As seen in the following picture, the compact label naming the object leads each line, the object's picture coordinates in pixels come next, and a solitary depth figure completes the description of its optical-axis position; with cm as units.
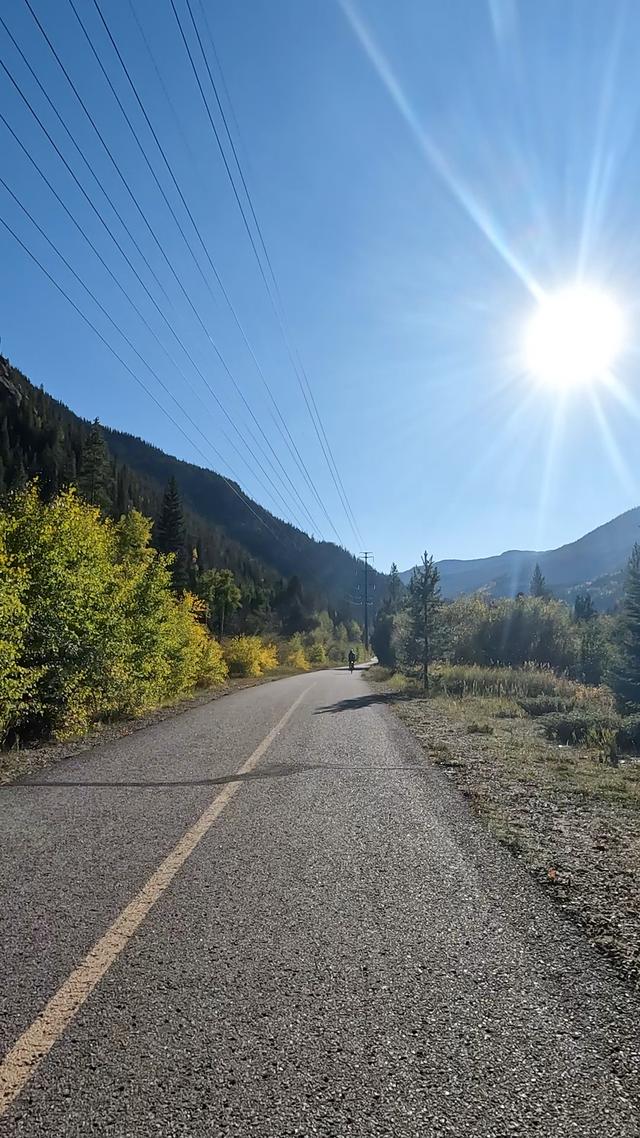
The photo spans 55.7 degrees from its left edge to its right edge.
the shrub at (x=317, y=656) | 8390
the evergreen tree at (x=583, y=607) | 14832
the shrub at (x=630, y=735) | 1573
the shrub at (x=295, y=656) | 6838
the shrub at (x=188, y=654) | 1817
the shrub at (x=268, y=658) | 4894
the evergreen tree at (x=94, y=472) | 5965
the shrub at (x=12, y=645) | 846
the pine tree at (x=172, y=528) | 7294
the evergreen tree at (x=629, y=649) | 3797
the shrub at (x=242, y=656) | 4244
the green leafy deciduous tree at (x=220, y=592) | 6209
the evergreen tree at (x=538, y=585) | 17560
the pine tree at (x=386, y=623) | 9481
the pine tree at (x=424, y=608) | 3186
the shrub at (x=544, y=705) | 1939
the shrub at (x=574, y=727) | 1302
